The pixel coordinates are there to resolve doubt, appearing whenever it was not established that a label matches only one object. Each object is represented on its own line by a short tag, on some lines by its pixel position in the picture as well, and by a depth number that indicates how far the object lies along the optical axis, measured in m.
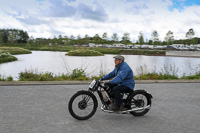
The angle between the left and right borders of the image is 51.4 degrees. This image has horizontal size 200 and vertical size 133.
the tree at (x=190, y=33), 86.94
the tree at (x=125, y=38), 109.31
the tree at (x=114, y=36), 118.12
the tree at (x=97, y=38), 115.56
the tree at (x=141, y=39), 103.94
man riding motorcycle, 5.03
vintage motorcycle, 4.99
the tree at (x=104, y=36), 114.06
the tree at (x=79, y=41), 116.75
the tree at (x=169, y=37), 95.06
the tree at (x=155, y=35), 98.81
